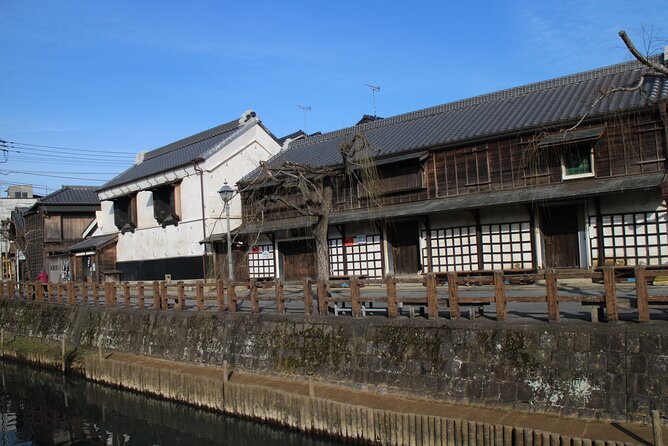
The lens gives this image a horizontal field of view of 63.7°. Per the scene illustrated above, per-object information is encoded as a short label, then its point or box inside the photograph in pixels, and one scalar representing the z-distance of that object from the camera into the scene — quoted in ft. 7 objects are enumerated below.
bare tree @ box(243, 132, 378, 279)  53.26
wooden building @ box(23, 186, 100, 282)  137.80
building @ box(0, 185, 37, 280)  149.12
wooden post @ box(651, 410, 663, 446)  22.70
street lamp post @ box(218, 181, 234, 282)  59.57
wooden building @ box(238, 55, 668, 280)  58.23
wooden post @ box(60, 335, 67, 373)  63.98
